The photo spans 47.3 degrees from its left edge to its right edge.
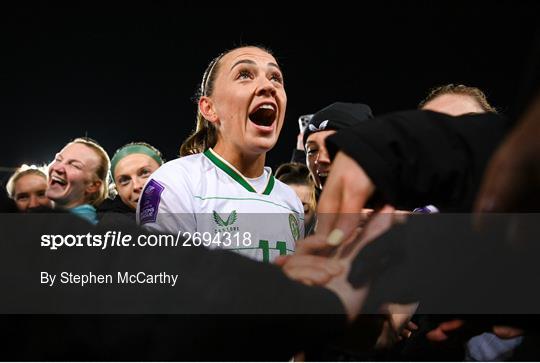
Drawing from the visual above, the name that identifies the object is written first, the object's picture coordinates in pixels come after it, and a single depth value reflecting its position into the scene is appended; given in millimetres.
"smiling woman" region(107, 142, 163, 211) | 2092
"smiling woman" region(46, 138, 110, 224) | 1988
